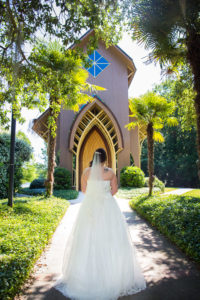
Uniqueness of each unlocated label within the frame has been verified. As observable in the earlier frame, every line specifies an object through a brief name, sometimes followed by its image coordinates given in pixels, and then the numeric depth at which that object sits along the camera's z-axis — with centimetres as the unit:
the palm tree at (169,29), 512
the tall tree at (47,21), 440
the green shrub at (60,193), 1127
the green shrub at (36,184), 1522
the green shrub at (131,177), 1470
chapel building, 1529
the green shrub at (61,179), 1380
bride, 271
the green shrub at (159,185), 1371
